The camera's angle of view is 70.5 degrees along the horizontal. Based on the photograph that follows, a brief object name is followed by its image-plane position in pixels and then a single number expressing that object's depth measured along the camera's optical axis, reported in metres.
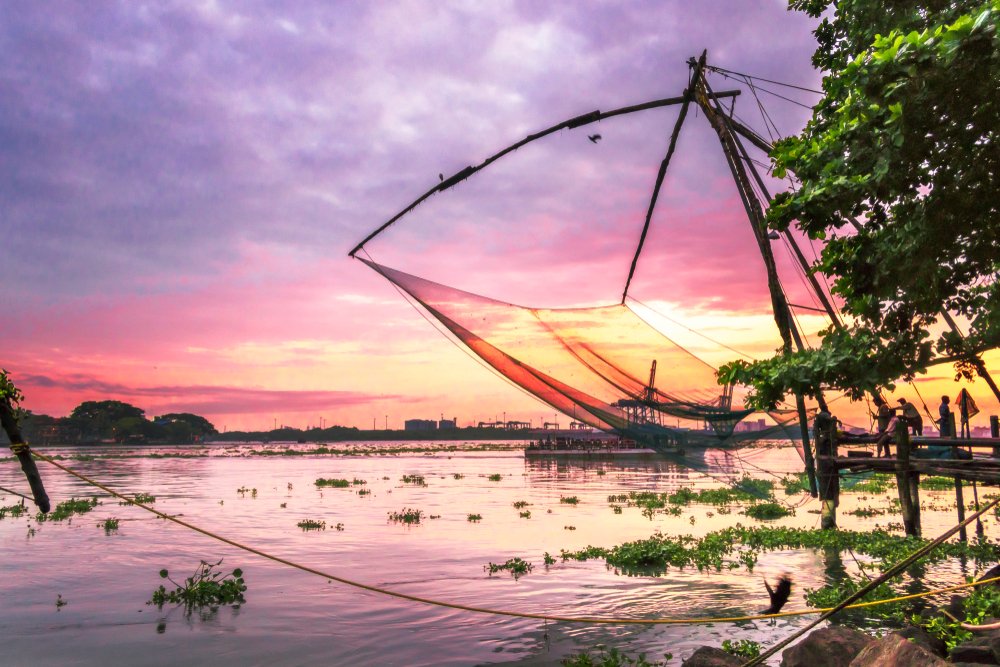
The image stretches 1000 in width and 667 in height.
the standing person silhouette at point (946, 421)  17.61
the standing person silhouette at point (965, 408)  18.70
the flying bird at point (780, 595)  8.52
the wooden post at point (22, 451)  6.05
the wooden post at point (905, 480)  13.90
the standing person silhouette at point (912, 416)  15.18
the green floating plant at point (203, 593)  10.93
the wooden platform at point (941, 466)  11.06
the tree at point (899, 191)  5.53
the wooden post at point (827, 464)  15.91
